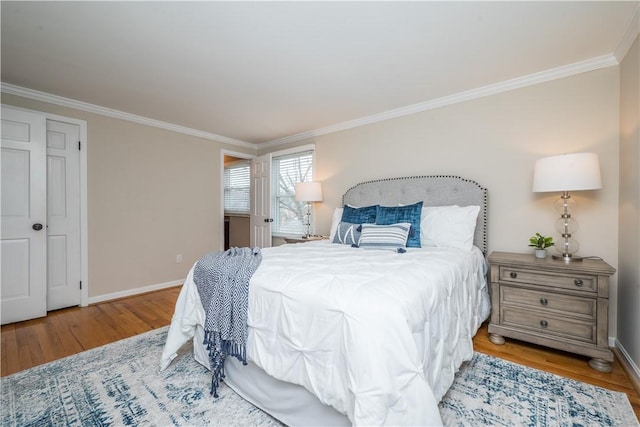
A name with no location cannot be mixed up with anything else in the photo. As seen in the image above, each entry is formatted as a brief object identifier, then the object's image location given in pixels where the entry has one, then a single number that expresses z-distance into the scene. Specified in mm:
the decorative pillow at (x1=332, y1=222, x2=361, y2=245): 2826
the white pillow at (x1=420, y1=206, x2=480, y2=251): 2594
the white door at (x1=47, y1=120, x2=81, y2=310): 3125
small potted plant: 2334
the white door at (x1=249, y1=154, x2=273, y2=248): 4711
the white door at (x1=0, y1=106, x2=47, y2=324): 2816
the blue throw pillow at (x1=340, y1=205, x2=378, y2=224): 3064
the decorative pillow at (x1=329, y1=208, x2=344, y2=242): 3229
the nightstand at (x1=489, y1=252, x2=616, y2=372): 1938
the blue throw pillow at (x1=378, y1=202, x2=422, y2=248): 2641
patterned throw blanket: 1551
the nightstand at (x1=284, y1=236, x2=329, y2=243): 3801
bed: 1068
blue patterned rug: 1479
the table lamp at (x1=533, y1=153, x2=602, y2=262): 2084
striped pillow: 2525
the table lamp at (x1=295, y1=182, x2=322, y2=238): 3963
